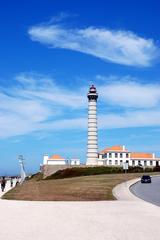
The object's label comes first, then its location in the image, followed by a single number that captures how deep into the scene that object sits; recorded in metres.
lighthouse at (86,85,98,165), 92.44
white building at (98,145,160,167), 124.94
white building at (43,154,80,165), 122.81
